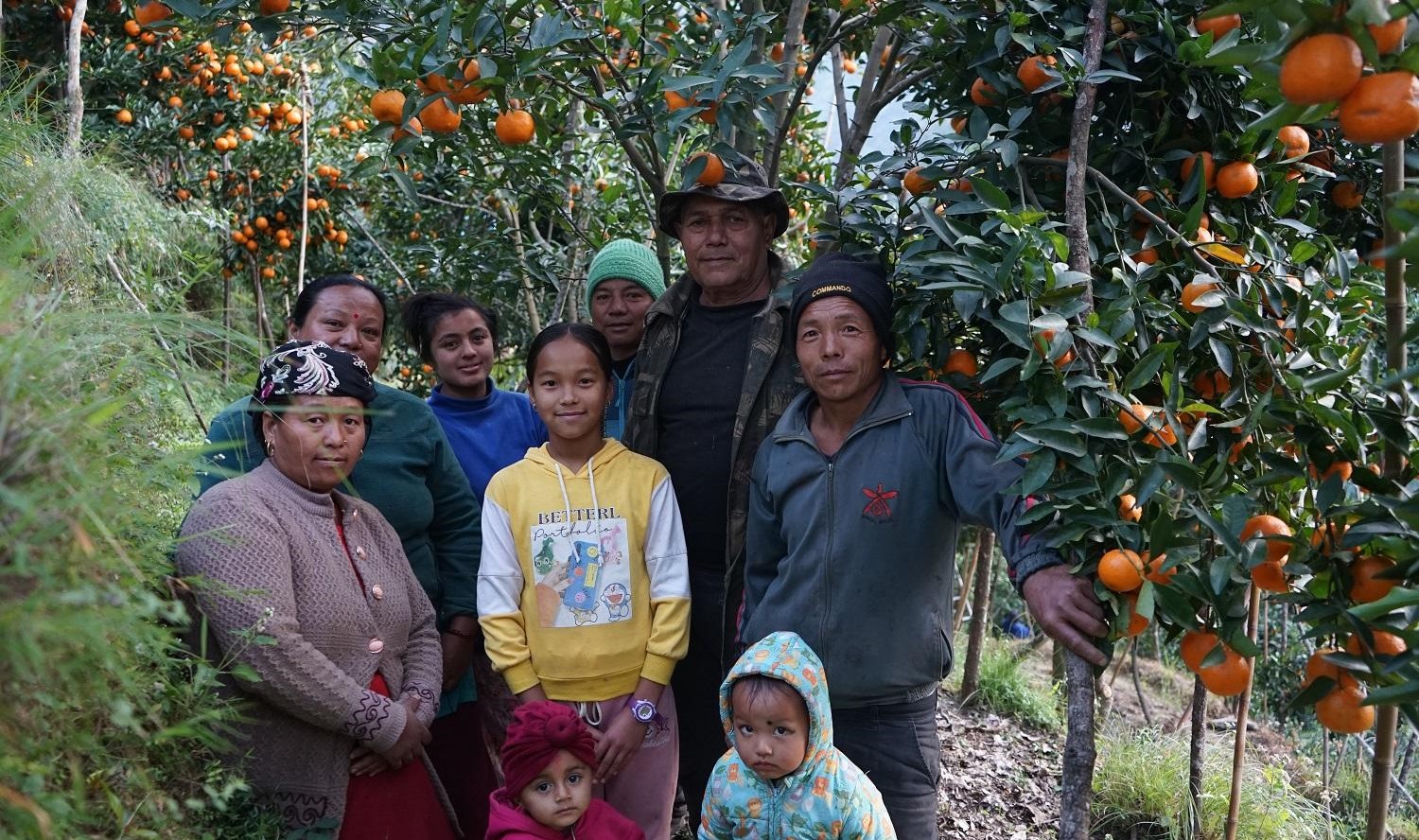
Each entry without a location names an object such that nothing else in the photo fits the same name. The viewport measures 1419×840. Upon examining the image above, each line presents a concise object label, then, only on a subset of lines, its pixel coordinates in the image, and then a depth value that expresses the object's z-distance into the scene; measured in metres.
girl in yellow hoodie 2.62
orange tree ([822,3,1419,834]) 1.82
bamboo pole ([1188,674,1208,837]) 3.06
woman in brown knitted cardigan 2.11
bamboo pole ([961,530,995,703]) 4.75
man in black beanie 2.38
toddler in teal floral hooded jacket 2.17
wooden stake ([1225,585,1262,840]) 2.94
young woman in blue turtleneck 3.28
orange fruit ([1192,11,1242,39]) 2.36
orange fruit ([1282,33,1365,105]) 1.49
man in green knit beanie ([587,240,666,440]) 3.30
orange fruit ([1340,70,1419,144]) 1.49
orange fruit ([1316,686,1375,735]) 1.80
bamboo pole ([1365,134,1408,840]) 1.66
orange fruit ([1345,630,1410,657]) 1.75
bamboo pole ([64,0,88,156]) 3.55
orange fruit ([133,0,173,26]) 2.64
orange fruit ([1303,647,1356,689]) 1.80
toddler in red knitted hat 2.28
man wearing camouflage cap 2.87
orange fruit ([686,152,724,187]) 2.82
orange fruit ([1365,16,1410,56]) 1.51
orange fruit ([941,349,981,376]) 2.54
